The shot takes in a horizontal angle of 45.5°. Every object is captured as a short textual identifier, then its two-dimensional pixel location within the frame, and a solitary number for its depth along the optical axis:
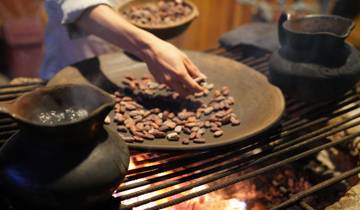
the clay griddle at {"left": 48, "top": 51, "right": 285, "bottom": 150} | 1.53
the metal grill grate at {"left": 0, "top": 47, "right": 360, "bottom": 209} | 1.37
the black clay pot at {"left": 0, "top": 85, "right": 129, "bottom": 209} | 1.07
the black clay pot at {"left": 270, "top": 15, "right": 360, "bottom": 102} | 1.84
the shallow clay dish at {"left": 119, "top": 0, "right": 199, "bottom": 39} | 2.02
